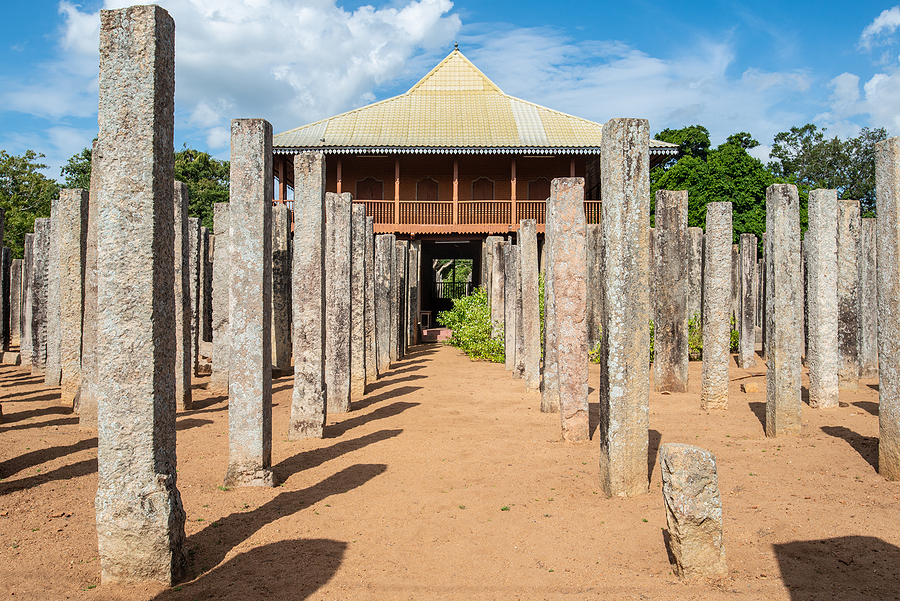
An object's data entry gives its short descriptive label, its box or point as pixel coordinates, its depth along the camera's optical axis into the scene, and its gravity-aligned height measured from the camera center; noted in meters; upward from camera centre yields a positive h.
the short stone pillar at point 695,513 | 3.43 -1.16
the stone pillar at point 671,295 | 9.04 +0.10
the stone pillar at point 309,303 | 6.83 +0.01
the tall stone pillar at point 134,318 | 3.38 -0.07
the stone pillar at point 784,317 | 6.36 -0.16
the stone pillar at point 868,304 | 9.22 -0.05
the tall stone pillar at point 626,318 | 4.72 -0.12
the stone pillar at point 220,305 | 9.44 +0.00
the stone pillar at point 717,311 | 7.69 -0.11
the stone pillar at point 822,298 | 7.44 +0.04
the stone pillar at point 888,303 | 4.90 -0.02
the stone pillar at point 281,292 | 11.98 +0.24
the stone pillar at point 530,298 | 9.35 +0.07
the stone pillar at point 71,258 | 8.03 +0.61
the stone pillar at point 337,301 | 8.27 +0.04
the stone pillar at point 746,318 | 11.71 -0.32
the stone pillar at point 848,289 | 8.69 +0.17
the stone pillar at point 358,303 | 9.58 +0.01
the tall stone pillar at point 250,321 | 5.15 -0.14
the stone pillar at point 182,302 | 8.38 +0.04
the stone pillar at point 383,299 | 12.46 +0.09
